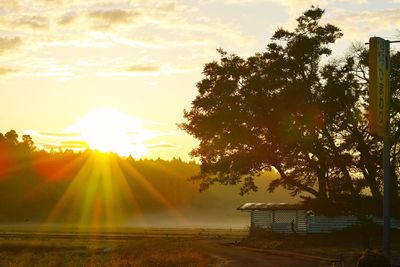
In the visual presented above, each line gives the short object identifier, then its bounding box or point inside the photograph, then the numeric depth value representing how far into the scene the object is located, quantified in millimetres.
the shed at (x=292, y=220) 57556
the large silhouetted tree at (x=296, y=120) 49438
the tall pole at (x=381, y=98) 22891
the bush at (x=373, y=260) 17750
